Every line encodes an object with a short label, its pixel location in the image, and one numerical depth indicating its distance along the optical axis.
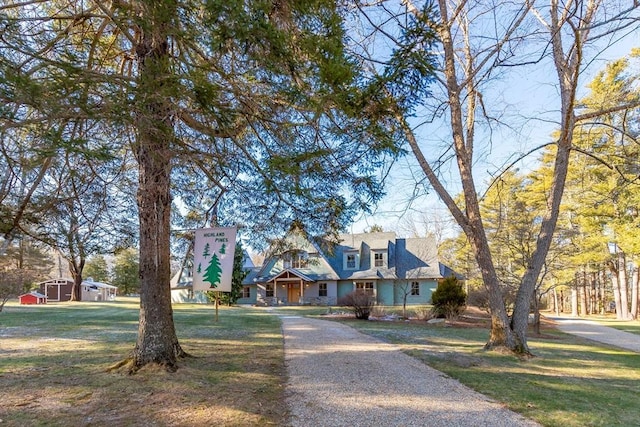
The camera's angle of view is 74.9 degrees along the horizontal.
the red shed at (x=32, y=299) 31.03
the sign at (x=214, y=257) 7.35
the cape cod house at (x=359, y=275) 27.78
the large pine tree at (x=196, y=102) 3.44
